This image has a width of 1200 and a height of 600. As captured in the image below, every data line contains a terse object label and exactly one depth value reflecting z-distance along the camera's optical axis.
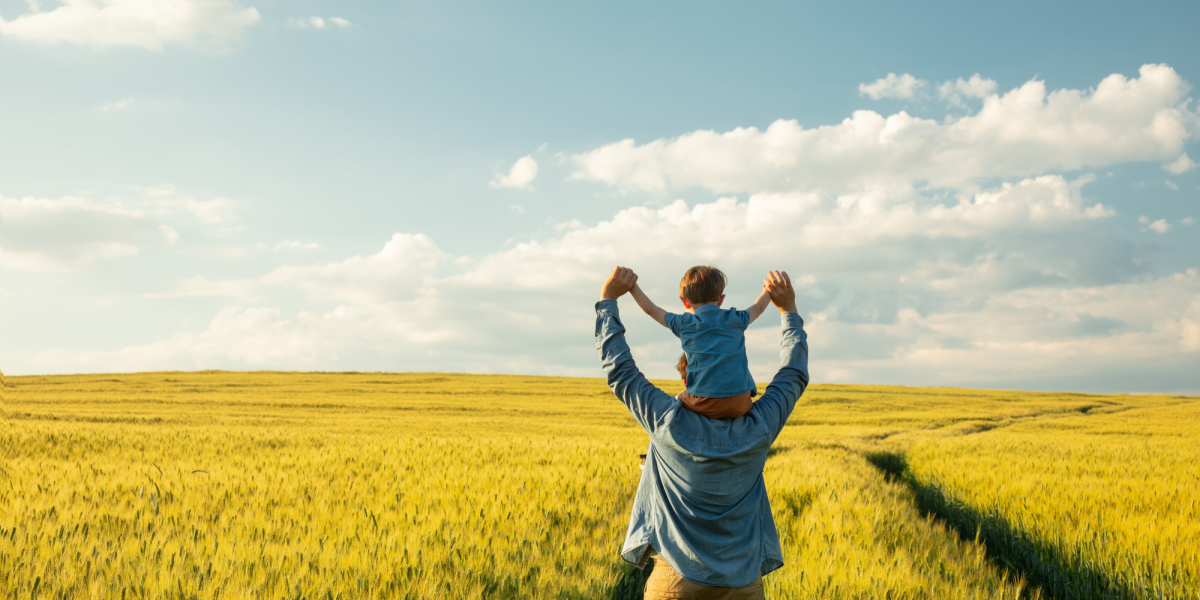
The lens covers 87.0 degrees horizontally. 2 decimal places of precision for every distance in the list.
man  2.76
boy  2.72
